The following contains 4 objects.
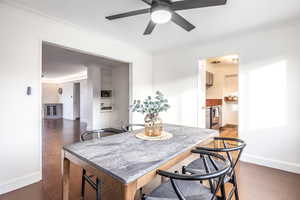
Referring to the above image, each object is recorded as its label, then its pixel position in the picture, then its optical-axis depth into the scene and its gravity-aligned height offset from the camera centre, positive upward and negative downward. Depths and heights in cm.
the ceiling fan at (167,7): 155 +97
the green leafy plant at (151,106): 167 -7
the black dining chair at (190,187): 88 -67
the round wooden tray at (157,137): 160 -40
